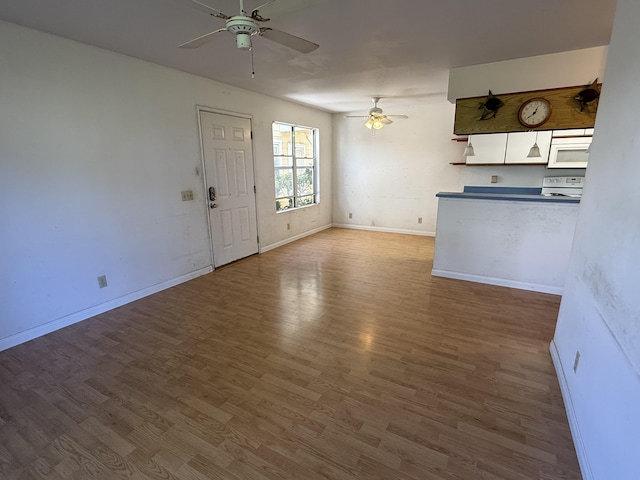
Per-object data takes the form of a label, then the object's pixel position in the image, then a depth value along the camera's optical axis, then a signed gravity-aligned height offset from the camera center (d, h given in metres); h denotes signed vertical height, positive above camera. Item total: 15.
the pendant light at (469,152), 4.05 +0.24
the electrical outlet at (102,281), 3.05 -1.08
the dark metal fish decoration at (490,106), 3.44 +0.72
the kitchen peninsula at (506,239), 3.34 -0.79
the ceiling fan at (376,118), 4.94 +0.84
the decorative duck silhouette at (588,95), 3.08 +0.75
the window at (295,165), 5.48 +0.12
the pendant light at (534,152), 3.68 +0.22
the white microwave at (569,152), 4.37 +0.26
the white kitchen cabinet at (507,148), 4.54 +0.33
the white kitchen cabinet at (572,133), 4.36 +0.52
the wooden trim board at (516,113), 3.21 +0.62
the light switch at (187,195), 3.75 -0.29
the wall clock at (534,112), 3.31 +0.62
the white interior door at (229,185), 4.04 -0.19
